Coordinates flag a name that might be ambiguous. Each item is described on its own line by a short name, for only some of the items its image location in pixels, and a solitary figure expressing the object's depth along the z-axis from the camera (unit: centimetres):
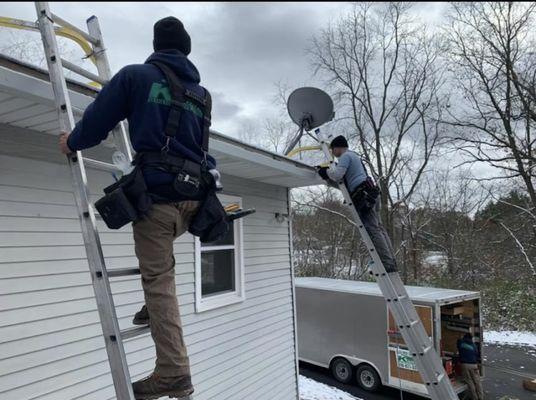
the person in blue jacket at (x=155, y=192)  198
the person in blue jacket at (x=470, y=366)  835
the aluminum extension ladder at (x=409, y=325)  385
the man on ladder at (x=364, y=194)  457
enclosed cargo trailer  850
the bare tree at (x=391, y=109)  2123
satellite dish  545
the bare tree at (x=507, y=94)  1573
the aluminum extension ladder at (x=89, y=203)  187
